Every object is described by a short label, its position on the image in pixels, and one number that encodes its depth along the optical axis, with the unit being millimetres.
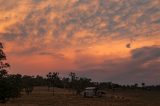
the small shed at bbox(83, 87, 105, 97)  59788
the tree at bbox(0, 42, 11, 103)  35960
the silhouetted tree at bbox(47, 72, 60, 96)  75158
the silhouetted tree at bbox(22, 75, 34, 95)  64549
